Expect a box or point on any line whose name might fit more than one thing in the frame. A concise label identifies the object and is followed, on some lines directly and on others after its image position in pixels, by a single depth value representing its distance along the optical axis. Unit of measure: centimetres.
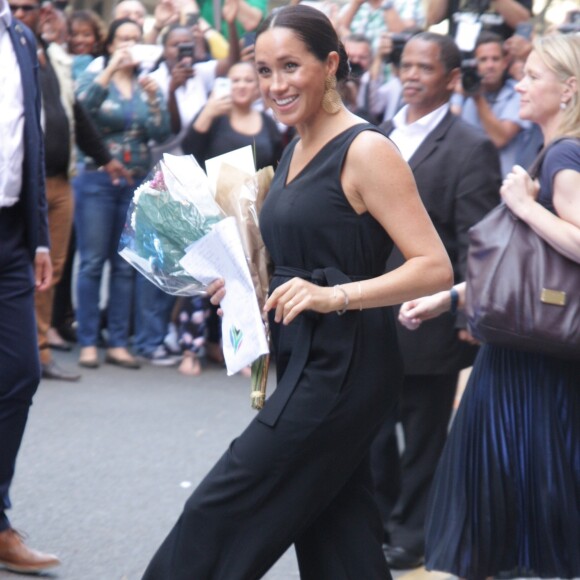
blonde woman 768
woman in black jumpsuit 615
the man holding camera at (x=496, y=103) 1458
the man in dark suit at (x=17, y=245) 859
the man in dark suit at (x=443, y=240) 944
